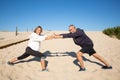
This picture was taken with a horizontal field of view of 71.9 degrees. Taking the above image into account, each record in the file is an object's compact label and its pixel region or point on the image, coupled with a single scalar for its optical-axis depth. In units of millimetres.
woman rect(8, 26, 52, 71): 3001
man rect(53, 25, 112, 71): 2972
